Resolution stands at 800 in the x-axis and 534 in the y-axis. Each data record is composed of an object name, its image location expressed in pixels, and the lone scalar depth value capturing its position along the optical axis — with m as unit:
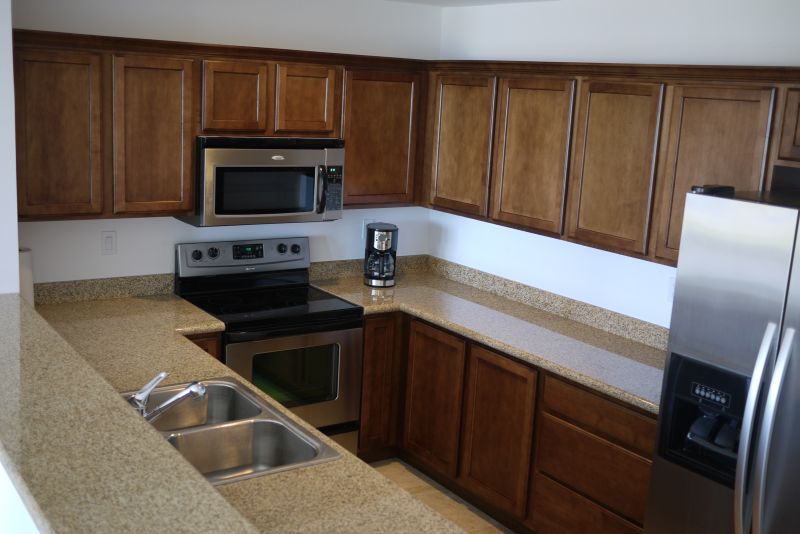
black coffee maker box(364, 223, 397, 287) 4.60
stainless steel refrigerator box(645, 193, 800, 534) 2.54
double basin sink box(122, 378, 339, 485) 2.52
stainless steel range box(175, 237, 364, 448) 3.96
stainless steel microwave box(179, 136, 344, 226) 3.92
